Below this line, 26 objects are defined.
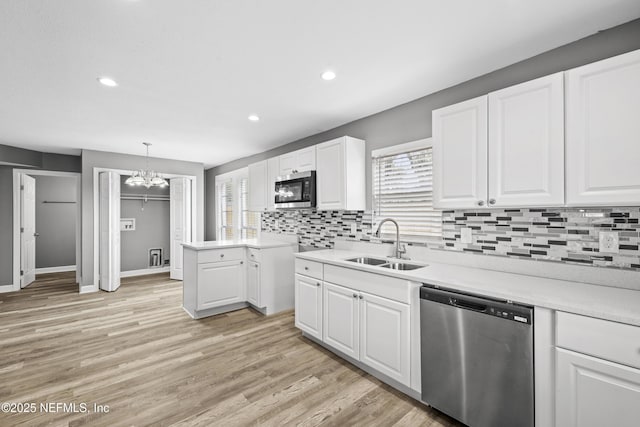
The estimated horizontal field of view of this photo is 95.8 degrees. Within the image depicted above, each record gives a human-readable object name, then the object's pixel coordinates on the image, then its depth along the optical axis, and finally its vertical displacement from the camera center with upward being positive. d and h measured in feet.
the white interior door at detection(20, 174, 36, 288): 16.87 -0.97
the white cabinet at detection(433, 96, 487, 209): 6.43 +1.35
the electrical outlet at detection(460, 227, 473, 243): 7.68 -0.60
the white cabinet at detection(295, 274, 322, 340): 9.18 -3.07
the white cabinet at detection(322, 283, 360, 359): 7.91 -3.08
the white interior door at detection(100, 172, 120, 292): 16.29 -1.13
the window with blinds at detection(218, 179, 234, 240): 19.92 +0.21
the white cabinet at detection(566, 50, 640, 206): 4.69 +1.36
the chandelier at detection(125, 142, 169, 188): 14.57 +1.72
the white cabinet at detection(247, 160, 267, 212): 14.15 +1.32
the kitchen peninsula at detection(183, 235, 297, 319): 11.94 -2.75
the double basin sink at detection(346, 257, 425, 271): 8.50 -1.54
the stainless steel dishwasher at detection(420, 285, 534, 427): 4.88 -2.72
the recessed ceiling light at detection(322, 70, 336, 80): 7.50 +3.65
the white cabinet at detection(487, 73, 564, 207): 5.40 +1.36
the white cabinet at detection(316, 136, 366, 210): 10.10 +1.39
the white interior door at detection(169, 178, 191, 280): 19.24 -0.27
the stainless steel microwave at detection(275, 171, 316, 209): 11.22 +0.91
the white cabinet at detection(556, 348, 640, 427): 3.99 -2.63
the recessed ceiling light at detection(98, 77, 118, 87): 7.68 +3.58
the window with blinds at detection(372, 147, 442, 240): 8.84 +0.62
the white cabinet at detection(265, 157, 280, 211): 13.25 +1.57
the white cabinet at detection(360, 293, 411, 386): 6.69 -3.05
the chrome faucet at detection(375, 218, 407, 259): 8.90 -1.16
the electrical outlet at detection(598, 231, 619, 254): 5.60 -0.57
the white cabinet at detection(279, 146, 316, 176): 11.36 +2.15
